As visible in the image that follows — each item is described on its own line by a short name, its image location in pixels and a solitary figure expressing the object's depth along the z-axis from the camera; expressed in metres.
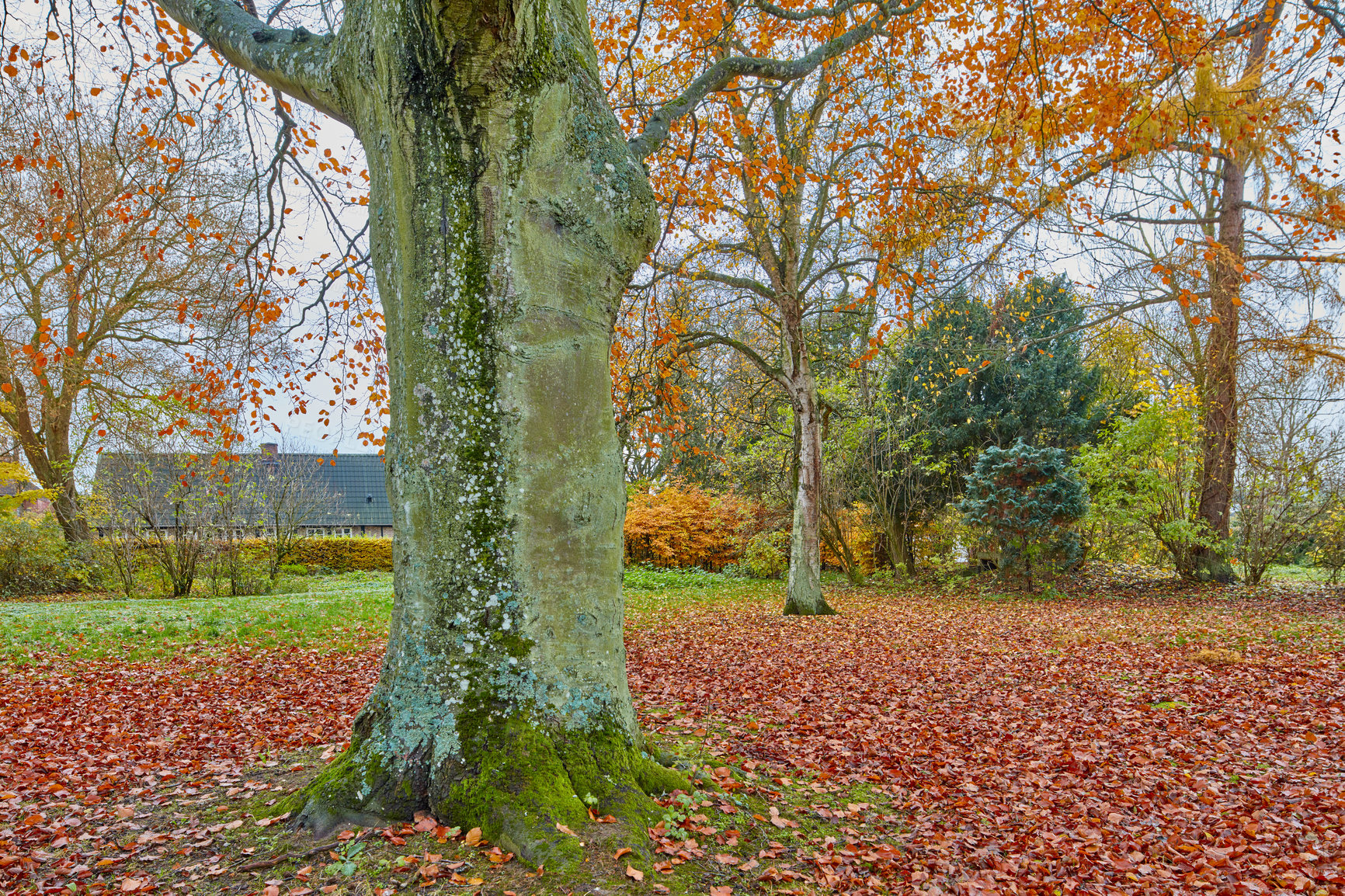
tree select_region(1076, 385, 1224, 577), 13.07
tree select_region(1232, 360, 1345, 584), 11.80
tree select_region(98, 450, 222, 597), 13.68
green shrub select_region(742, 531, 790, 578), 17.55
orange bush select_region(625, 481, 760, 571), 19.22
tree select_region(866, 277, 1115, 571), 16.00
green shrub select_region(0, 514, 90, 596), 15.21
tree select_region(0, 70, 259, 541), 6.25
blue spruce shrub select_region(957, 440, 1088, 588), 13.23
